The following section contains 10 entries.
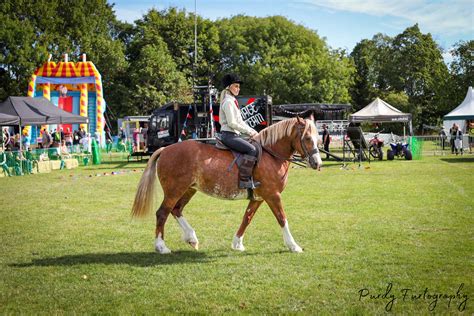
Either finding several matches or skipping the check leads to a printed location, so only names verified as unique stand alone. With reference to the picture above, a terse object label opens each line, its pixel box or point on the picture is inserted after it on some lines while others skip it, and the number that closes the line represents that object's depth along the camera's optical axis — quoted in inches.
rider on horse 318.0
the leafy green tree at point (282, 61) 2310.5
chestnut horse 319.9
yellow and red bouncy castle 1626.5
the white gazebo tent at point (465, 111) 1269.7
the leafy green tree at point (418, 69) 2576.0
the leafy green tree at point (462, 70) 1983.3
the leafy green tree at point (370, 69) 2824.8
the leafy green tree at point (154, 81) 2153.1
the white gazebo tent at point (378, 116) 1213.7
